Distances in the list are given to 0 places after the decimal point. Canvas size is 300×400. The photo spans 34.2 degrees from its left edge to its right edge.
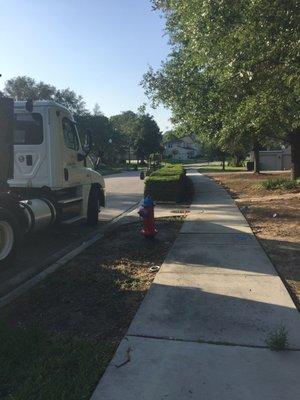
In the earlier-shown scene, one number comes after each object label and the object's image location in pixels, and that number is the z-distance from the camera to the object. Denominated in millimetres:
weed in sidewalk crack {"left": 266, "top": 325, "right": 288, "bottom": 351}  4254
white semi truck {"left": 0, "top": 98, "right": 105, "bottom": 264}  7570
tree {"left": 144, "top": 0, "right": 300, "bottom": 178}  8391
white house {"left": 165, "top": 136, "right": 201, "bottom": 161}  149125
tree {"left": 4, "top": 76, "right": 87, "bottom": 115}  79500
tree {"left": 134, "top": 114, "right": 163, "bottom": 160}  96375
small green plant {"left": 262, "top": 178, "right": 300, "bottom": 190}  20028
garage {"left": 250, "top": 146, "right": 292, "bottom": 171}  48125
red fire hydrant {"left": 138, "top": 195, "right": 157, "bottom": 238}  8789
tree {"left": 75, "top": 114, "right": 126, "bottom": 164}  84725
